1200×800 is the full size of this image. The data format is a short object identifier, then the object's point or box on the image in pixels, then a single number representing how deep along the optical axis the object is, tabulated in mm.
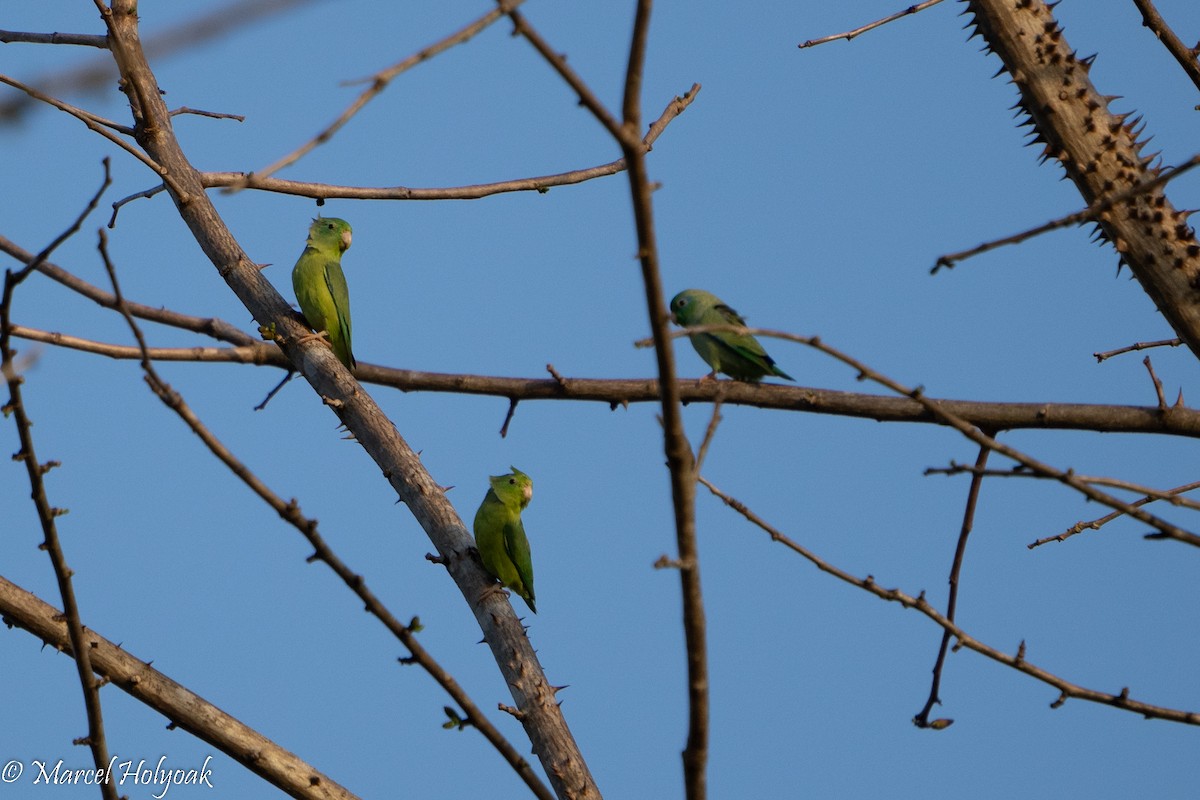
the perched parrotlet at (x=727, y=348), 12312
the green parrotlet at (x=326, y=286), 13508
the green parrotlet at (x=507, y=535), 13094
